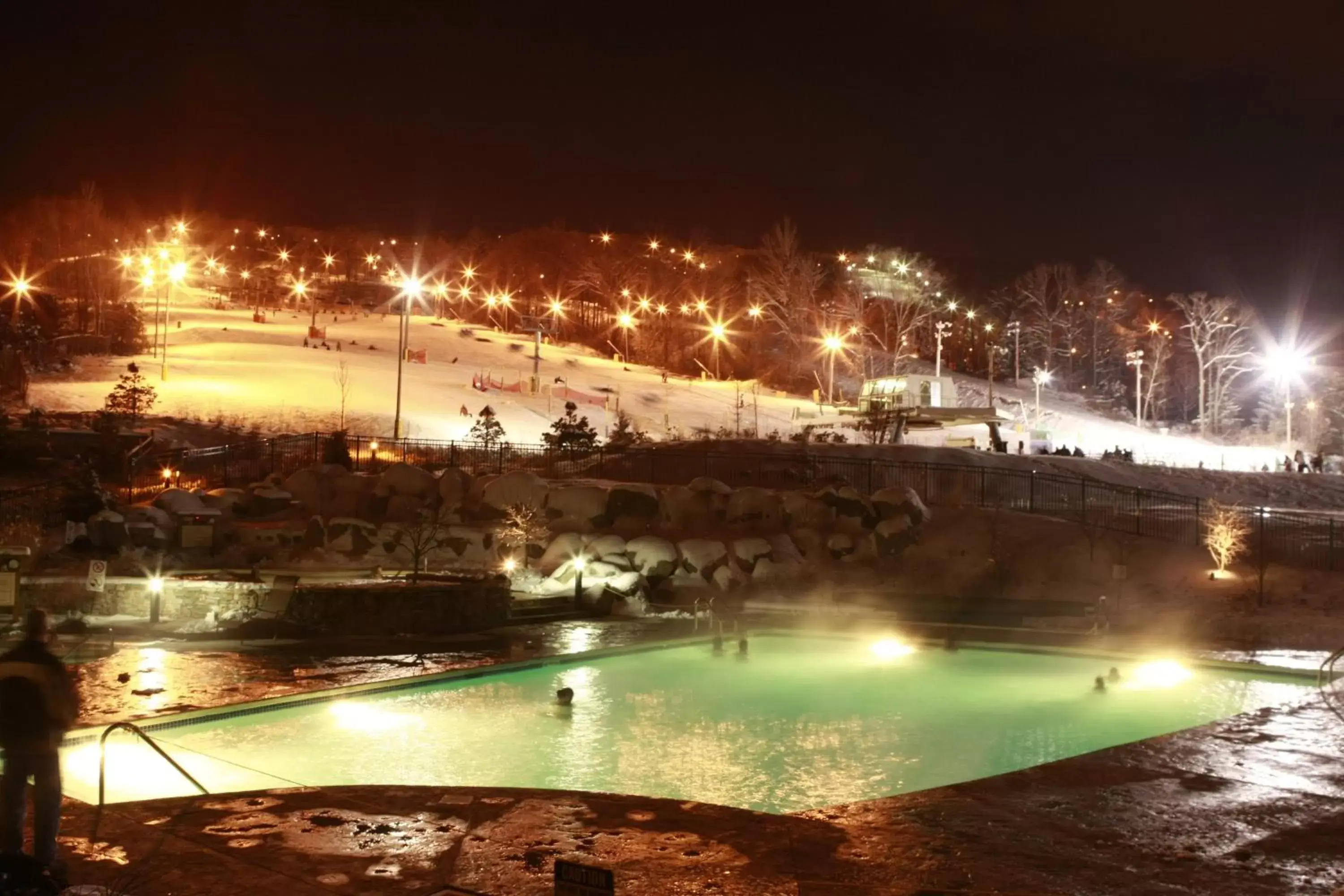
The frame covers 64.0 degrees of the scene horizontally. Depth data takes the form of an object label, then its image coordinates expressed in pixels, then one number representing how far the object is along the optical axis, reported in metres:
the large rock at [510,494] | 26.69
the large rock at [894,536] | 25.72
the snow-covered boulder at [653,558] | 23.83
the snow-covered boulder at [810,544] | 25.52
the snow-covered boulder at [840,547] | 25.55
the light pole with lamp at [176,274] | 79.00
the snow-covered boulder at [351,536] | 24.83
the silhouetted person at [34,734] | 6.10
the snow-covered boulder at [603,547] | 23.86
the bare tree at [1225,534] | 22.80
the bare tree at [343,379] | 47.27
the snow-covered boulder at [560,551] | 23.91
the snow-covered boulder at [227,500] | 25.16
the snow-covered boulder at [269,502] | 25.78
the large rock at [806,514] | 26.42
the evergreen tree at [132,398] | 37.78
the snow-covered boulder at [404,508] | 26.39
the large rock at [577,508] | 26.06
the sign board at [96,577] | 18.44
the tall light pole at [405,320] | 38.69
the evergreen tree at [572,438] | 33.94
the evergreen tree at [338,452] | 31.03
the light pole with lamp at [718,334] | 79.44
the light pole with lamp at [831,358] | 66.62
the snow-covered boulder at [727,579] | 23.97
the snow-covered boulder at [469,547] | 25.20
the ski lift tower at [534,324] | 93.50
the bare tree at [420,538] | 24.27
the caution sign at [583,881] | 4.43
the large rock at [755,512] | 26.34
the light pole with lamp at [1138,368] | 66.94
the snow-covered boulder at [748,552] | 24.55
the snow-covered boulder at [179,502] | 24.14
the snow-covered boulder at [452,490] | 26.84
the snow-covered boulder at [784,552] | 24.77
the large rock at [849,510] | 26.36
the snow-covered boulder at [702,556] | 24.14
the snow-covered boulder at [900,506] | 26.44
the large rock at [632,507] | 26.16
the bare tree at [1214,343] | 73.19
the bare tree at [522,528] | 24.88
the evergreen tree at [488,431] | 36.16
